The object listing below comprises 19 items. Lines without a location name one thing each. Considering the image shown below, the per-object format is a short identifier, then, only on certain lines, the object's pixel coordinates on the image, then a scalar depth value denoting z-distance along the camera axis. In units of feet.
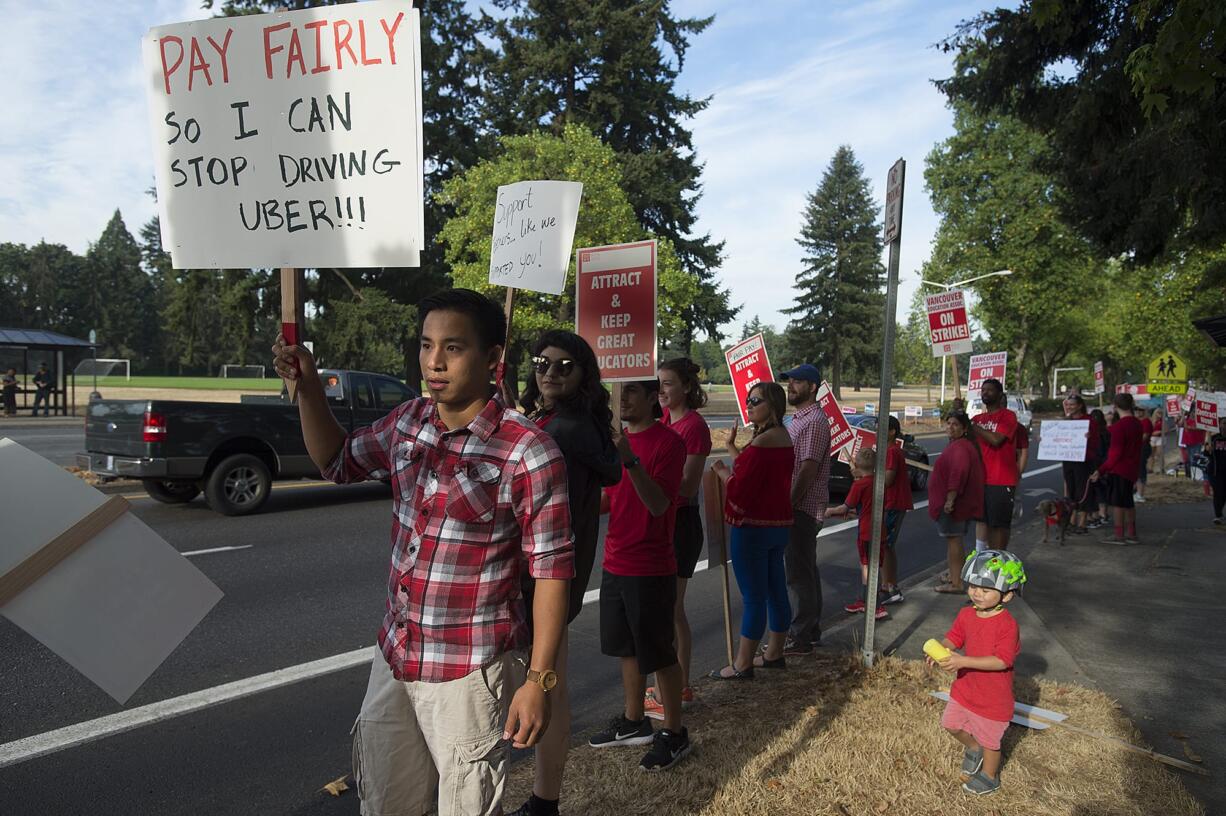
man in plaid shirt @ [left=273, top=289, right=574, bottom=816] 6.62
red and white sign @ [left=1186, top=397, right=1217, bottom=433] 51.87
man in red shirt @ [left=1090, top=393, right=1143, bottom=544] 33.22
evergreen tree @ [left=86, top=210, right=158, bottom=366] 300.61
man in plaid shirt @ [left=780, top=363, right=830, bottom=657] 16.80
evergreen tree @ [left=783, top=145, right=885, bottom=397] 205.61
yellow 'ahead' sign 64.23
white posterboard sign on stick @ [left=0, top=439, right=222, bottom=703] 5.60
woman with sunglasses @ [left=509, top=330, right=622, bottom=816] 9.54
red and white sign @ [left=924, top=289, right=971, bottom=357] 32.37
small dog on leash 32.37
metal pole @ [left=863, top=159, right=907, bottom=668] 15.26
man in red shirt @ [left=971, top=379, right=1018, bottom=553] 25.12
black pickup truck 31.62
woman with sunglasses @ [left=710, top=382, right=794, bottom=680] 14.87
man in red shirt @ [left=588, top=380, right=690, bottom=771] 11.64
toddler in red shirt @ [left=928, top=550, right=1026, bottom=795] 11.39
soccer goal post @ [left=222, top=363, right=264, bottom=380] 235.71
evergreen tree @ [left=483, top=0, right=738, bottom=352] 121.39
